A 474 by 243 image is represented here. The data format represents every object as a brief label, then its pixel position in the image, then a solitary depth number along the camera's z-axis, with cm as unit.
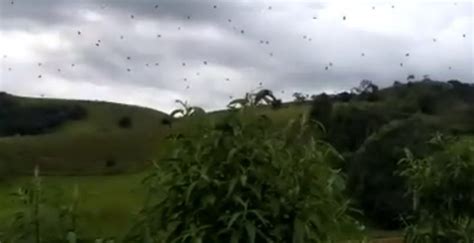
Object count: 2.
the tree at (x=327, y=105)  4484
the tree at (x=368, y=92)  5969
